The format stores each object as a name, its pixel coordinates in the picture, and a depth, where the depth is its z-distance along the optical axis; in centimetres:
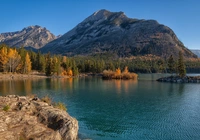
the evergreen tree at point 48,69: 15085
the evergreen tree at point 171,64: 13304
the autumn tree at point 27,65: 13875
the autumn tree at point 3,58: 12862
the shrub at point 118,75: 14450
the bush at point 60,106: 2945
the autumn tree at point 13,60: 12901
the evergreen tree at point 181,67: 12231
